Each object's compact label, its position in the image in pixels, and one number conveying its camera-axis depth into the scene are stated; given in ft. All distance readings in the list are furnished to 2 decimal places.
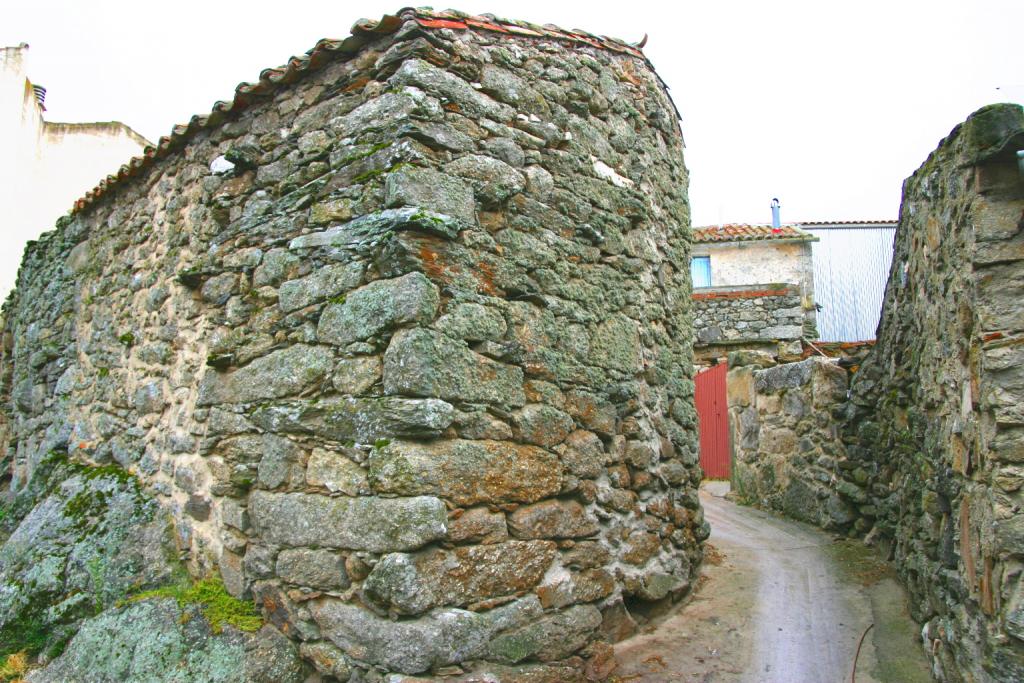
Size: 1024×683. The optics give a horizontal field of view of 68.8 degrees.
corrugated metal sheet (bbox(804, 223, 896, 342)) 45.68
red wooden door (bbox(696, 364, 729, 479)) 32.71
